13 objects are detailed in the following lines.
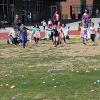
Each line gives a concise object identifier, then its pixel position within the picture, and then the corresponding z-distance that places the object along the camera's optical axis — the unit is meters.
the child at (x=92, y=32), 28.77
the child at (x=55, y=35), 26.84
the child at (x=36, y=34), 29.14
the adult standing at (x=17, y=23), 30.01
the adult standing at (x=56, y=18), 35.03
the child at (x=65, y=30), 30.18
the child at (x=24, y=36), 26.33
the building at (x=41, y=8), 60.10
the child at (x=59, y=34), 27.67
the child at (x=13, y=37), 28.30
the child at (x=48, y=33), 31.69
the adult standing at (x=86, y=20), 31.30
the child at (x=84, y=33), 27.57
